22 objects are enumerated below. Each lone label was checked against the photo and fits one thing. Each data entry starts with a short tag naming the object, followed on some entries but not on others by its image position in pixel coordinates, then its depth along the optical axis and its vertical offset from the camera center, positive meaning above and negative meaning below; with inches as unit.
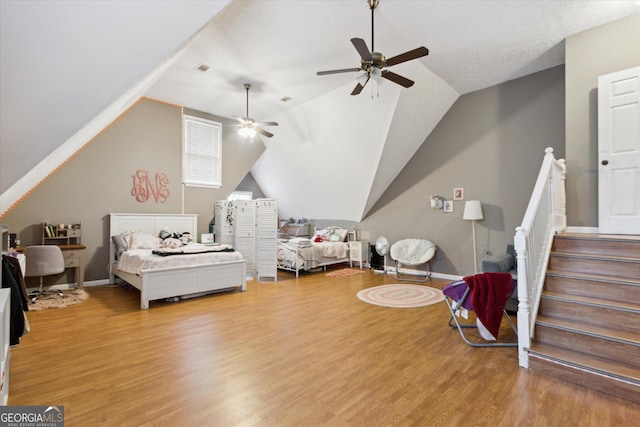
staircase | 92.9 -35.7
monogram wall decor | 245.8 +22.4
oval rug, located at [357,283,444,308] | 182.7 -52.8
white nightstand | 298.4 -36.9
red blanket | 122.3 -33.7
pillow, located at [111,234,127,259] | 221.8 -21.4
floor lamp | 219.6 +2.7
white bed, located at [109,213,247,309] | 176.7 -37.6
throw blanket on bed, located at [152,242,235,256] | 191.8 -23.8
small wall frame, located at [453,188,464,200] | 240.3 +16.8
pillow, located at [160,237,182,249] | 216.5 -20.9
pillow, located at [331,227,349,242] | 315.3 -19.2
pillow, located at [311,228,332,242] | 307.8 -21.5
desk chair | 178.4 -28.2
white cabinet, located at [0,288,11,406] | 72.0 -31.8
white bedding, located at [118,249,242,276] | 179.8 -28.6
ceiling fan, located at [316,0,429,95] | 123.3 +66.0
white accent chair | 245.8 -32.7
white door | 141.9 +30.0
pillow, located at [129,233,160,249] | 221.5 -20.4
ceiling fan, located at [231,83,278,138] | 219.1 +63.4
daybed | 267.4 -34.8
